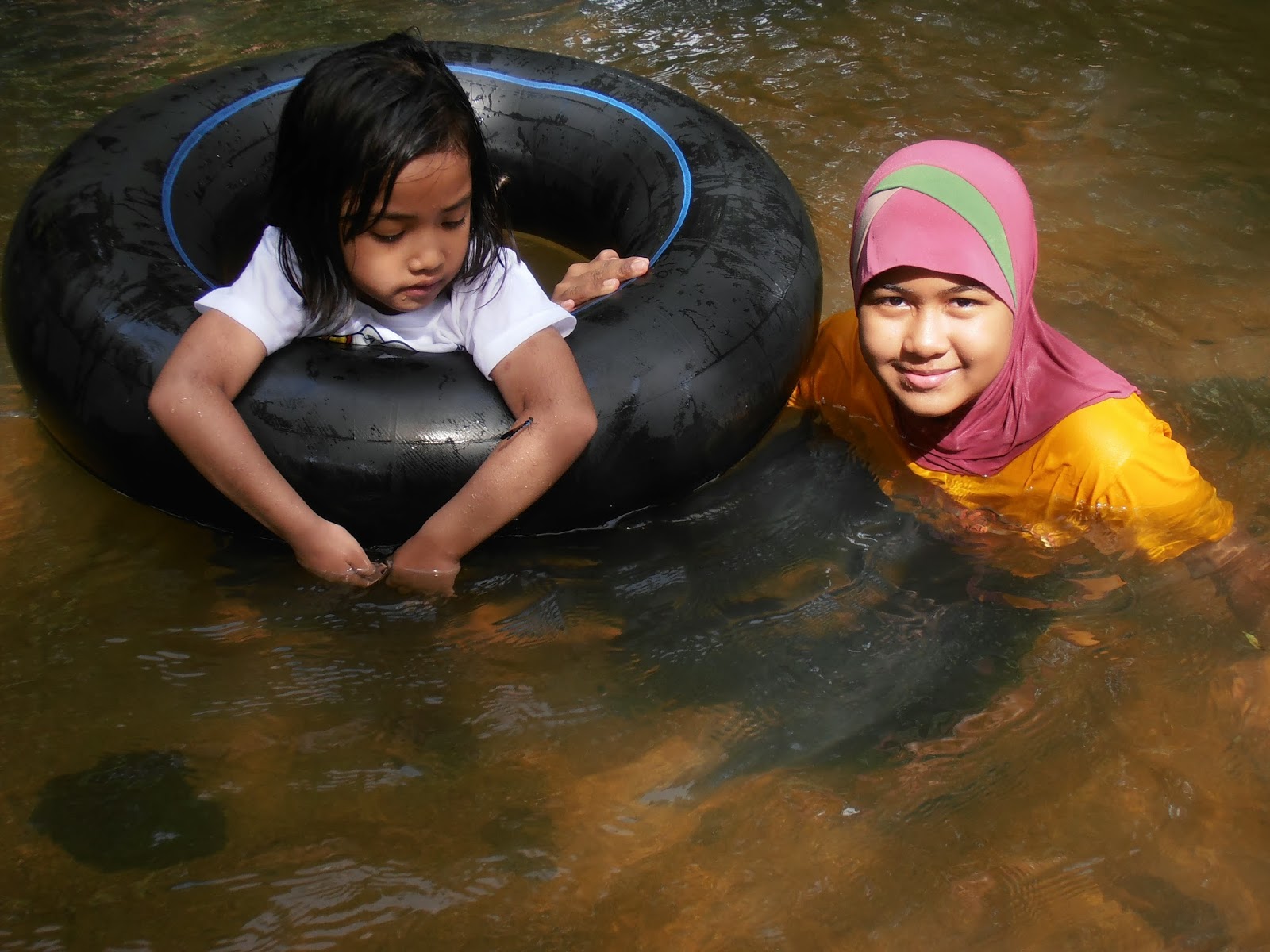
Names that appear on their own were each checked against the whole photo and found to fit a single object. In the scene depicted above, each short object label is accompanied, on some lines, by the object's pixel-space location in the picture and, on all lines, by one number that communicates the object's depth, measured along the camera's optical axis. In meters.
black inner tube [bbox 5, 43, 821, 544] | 2.35
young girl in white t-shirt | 2.20
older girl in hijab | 2.30
